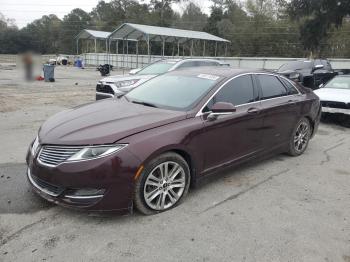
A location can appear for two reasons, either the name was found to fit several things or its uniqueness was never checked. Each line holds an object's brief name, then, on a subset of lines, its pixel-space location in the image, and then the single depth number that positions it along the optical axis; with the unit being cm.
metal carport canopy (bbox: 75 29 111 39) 3819
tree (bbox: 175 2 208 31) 6281
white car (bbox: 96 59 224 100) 988
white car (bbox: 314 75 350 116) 855
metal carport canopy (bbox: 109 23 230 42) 3048
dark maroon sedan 337
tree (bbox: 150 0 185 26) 6772
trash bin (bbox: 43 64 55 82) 1764
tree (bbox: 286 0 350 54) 2555
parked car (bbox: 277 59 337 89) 1435
